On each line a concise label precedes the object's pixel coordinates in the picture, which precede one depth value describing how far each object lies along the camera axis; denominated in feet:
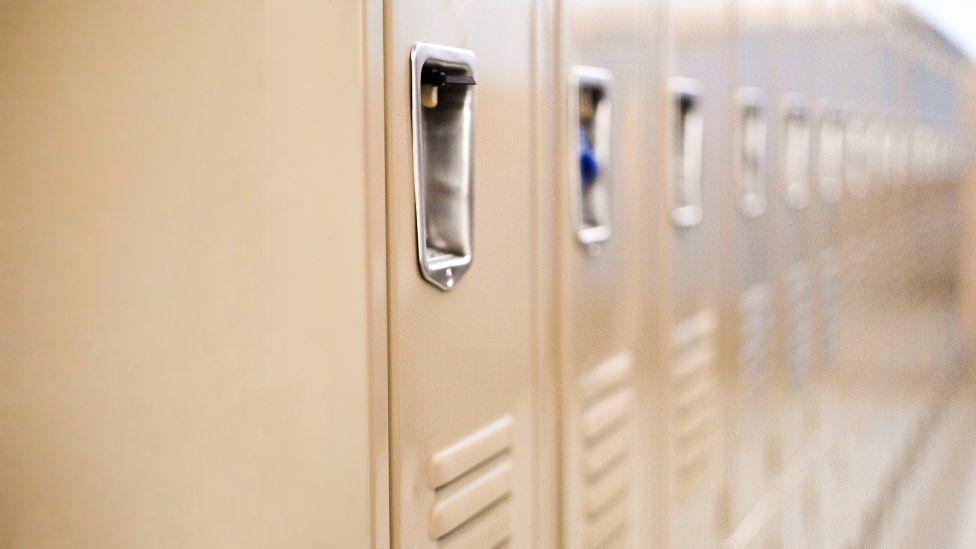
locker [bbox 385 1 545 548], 3.30
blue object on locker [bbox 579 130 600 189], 5.00
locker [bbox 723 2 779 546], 7.64
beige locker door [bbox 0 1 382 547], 3.05
